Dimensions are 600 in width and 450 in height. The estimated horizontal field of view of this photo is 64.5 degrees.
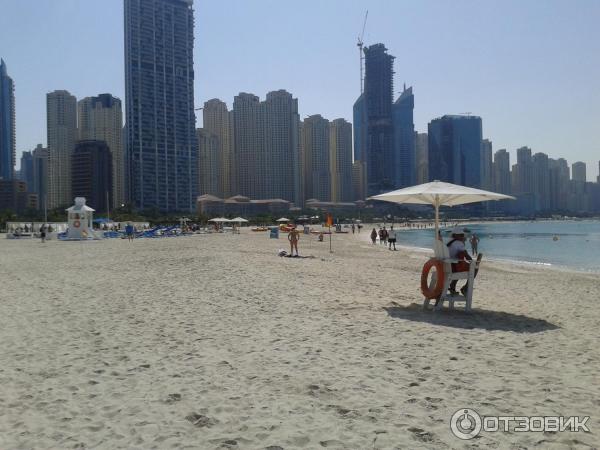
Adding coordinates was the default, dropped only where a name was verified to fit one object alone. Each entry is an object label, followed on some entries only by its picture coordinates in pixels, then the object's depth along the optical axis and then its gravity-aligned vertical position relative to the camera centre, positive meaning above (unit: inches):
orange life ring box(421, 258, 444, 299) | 296.2 -40.1
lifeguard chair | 293.0 -35.0
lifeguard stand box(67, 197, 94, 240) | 1352.1 -7.8
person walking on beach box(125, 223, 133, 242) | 1402.6 -27.0
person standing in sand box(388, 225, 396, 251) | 1169.5 -47.7
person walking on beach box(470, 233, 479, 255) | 990.7 -49.7
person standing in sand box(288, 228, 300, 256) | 749.3 -27.5
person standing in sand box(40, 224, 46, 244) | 1263.5 -33.7
